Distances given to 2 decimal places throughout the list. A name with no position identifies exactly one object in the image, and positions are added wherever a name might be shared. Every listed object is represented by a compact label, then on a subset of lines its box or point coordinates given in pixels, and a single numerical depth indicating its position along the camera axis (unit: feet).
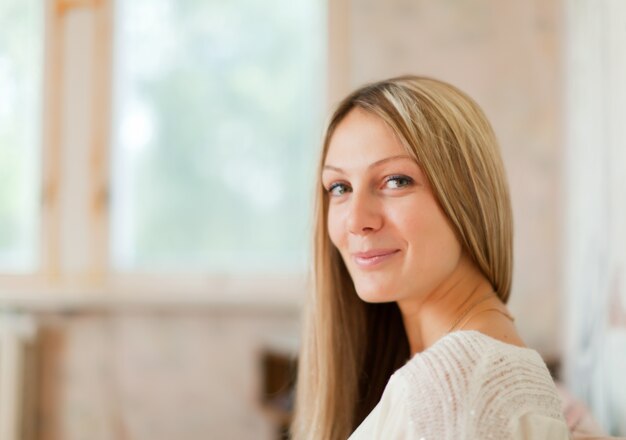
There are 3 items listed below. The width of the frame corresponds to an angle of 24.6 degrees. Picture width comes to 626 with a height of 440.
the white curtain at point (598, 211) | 4.65
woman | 3.95
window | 8.47
